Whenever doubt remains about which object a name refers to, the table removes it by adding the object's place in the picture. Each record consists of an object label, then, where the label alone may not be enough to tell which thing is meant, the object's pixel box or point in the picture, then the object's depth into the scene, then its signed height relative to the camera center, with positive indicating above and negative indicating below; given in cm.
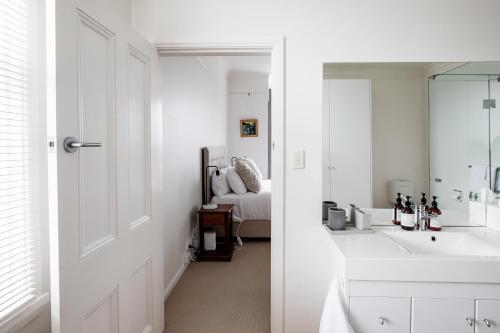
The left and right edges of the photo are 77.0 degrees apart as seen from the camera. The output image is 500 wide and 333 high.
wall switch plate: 195 +2
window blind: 106 +1
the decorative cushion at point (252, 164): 502 -5
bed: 413 -62
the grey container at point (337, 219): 185 -34
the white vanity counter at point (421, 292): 138 -59
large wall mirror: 197 +14
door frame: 193 +12
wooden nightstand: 356 -75
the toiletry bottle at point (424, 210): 189 -30
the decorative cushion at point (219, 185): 422 -32
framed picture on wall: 660 +72
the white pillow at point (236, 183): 428 -29
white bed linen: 413 -57
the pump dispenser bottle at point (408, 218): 187 -35
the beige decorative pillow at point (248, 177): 434 -22
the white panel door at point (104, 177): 106 -6
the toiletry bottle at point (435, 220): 187 -36
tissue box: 188 -36
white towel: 136 -70
